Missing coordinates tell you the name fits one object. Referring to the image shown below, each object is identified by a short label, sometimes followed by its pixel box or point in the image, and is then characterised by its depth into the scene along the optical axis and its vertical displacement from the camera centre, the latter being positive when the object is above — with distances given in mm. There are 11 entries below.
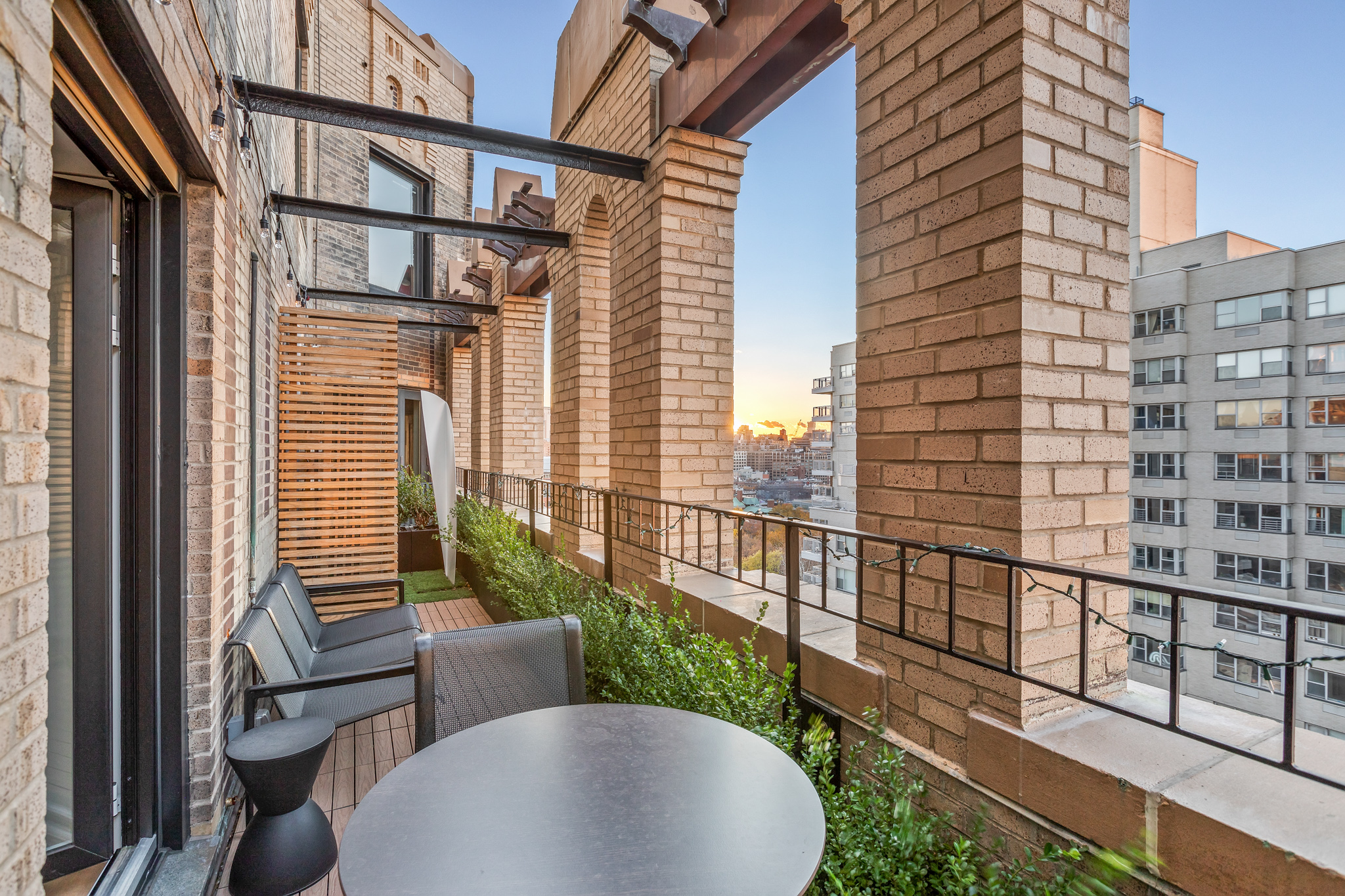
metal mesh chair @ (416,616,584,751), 1631 -636
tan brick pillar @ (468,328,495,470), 7934 +589
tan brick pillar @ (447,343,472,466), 9609 +900
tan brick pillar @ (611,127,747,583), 3107 +630
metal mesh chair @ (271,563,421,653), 3221 -981
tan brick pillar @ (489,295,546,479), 6277 +624
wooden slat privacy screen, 4098 -26
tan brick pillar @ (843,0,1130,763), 1422 +305
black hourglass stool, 1727 -1085
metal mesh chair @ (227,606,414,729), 2053 -858
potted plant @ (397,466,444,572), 6832 -942
